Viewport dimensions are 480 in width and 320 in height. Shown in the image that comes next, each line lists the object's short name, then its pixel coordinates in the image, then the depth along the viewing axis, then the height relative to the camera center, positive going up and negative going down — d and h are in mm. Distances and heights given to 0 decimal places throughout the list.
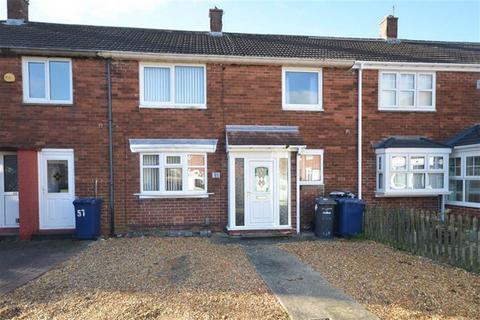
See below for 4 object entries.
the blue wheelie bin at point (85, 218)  8664 -1756
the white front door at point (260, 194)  9328 -1210
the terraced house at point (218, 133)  9156 +592
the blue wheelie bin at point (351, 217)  9055 -1829
